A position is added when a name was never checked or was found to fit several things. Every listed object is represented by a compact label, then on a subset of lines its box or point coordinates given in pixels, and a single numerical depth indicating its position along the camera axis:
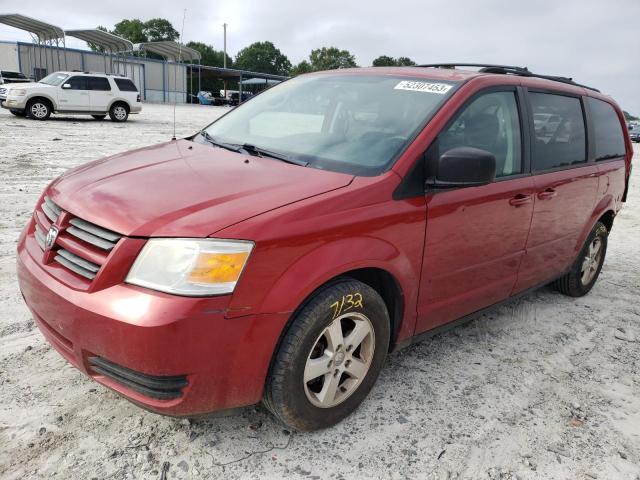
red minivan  1.98
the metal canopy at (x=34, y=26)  23.66
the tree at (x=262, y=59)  102.25
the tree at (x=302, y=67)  86.74
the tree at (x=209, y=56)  86.50
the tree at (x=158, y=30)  92.19
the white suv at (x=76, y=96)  17.19
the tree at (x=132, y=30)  89.50
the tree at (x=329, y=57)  91.00
